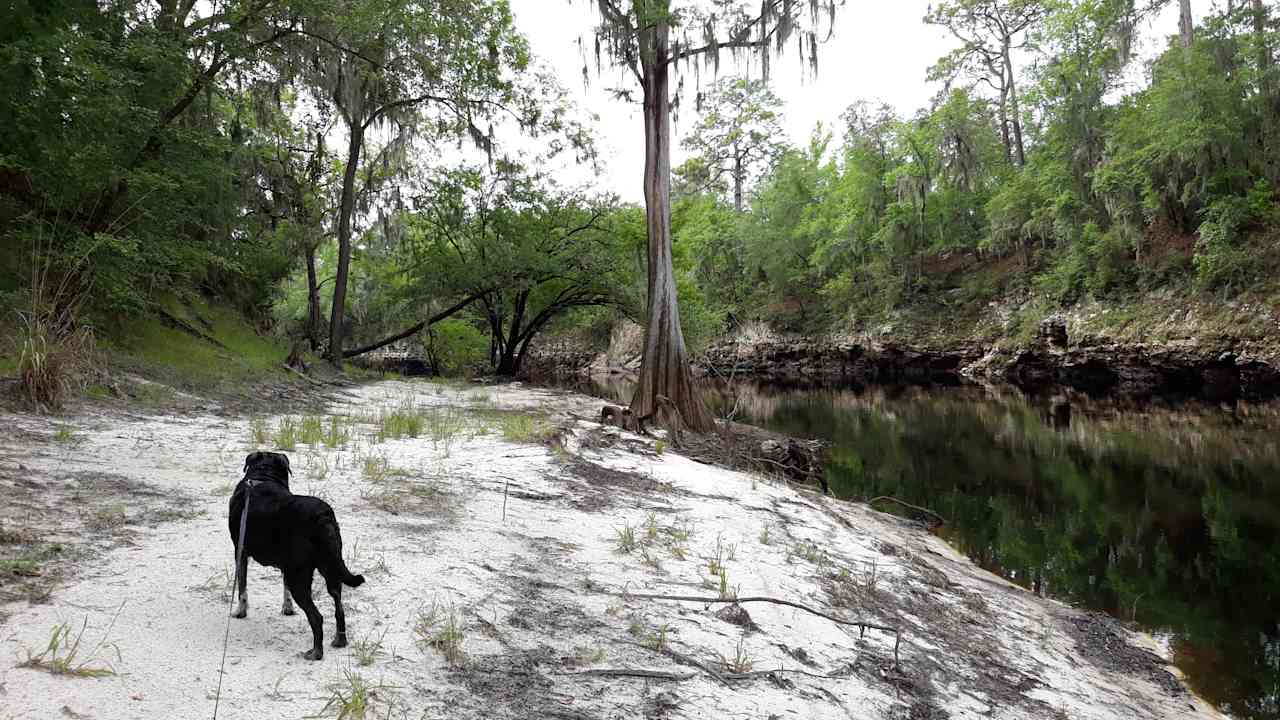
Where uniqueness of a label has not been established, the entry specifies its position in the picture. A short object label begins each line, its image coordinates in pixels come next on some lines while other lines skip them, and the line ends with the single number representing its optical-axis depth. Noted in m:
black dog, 2.70
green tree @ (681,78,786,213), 49.03
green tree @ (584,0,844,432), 13.41
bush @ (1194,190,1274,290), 24.08
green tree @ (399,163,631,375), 24.52
